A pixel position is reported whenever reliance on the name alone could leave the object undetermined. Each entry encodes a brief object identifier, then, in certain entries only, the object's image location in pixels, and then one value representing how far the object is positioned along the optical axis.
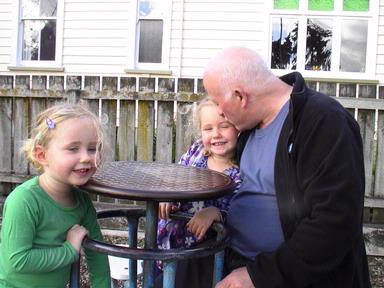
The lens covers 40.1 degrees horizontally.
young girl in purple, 2.26
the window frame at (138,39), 9.16
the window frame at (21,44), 9.55
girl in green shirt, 1.81
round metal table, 1.75
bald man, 1.70
